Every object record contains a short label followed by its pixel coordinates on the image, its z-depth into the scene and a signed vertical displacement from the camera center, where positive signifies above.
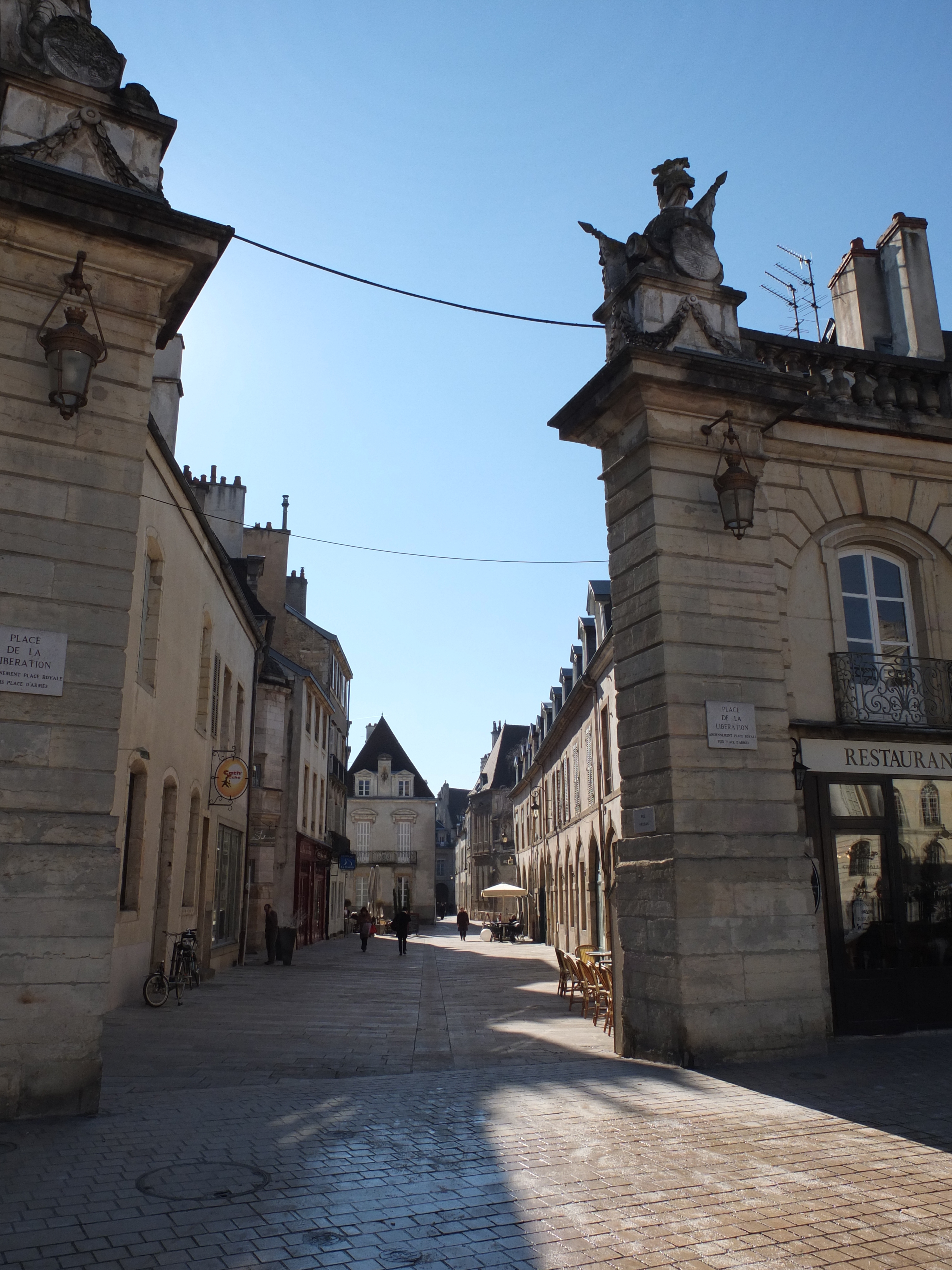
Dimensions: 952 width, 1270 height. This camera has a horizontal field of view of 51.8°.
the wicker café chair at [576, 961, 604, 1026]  11.95 -1.01
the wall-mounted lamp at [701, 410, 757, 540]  8.93 +3.60
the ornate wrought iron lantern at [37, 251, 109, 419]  6.77 +3.69
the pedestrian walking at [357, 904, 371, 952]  30.09 -0.57
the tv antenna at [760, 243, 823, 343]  16.11 +9.80
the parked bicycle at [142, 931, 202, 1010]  13.38 -0.96
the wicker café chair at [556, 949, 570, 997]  15.08 -1.06
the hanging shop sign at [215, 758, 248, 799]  19.00 +2.43
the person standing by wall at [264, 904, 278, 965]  23.28 -0.57
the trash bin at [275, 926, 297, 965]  22.91 -0.82
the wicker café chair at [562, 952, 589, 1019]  12.73 -0.97
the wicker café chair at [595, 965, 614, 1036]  11.12 -1.03
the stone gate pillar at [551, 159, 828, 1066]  8.25 +1.94
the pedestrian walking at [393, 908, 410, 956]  28.27 -0.61
